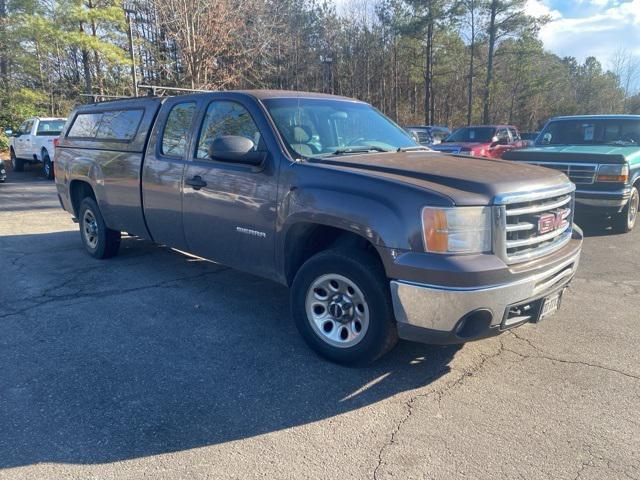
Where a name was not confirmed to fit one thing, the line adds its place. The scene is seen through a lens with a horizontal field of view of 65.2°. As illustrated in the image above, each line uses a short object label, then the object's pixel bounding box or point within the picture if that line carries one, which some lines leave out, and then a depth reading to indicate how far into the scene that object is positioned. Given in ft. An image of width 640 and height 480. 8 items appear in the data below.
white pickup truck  52.60
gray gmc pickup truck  10.07
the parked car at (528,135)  93.43
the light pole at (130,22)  56.54
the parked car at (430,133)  72.07
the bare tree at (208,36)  51.39
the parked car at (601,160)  25.34
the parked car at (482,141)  47.25
